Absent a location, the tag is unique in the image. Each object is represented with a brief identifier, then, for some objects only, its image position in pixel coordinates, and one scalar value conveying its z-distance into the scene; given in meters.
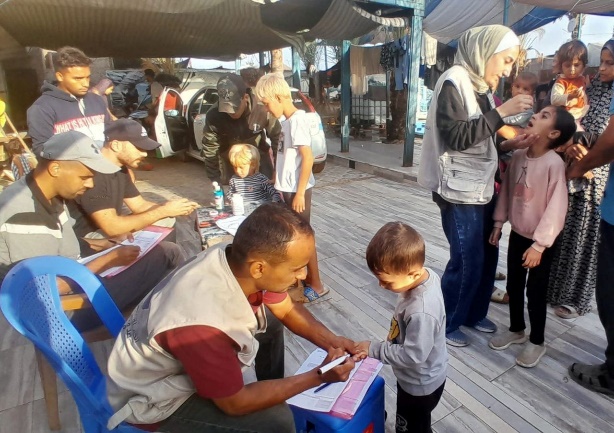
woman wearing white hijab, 1.93
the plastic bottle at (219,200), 3.06
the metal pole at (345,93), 7.85
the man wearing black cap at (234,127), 4.13
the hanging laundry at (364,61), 9.82
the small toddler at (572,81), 2.49
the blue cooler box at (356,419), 1.36
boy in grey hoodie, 1.41
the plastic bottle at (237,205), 2.88
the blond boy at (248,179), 3.02
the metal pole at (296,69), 8.88
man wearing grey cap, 1.74
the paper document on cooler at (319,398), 1.41
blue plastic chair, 1.24
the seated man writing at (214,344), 1.08
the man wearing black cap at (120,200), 2.27
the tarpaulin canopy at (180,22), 6.58
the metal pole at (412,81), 6.42
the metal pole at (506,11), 8.03
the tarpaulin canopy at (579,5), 6.55
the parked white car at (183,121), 7.53
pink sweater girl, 1.97
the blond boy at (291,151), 2.68
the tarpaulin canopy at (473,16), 8.31
